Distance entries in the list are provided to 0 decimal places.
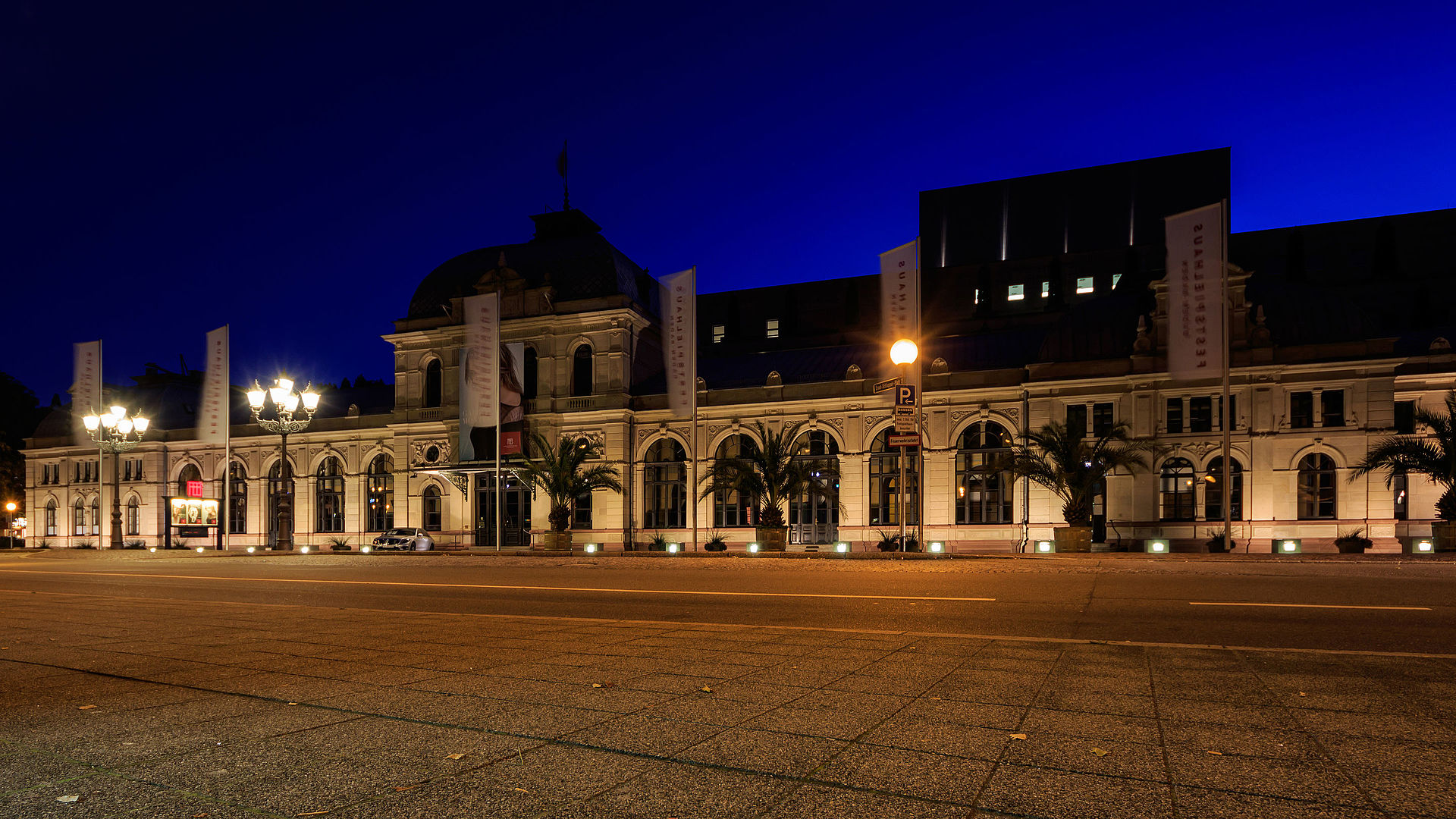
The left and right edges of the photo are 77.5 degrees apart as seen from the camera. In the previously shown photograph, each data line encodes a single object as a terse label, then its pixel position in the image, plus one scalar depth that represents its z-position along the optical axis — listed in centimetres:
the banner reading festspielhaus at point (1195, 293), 3528
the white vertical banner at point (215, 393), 4538
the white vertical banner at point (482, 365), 4622
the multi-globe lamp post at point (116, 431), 4638
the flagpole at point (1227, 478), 3253
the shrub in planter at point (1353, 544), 3262
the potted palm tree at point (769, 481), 3941
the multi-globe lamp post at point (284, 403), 3762
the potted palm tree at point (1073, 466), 3616
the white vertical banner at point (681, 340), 4144
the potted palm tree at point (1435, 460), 3112
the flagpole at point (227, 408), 4470
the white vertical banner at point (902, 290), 3409
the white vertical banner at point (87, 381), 5209
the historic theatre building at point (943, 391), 3859
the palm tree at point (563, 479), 4341
